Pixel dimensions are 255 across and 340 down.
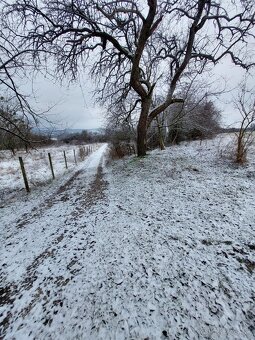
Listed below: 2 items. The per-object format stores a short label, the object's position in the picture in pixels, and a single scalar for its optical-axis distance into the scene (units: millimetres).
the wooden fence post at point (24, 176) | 5843
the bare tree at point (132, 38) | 5895
